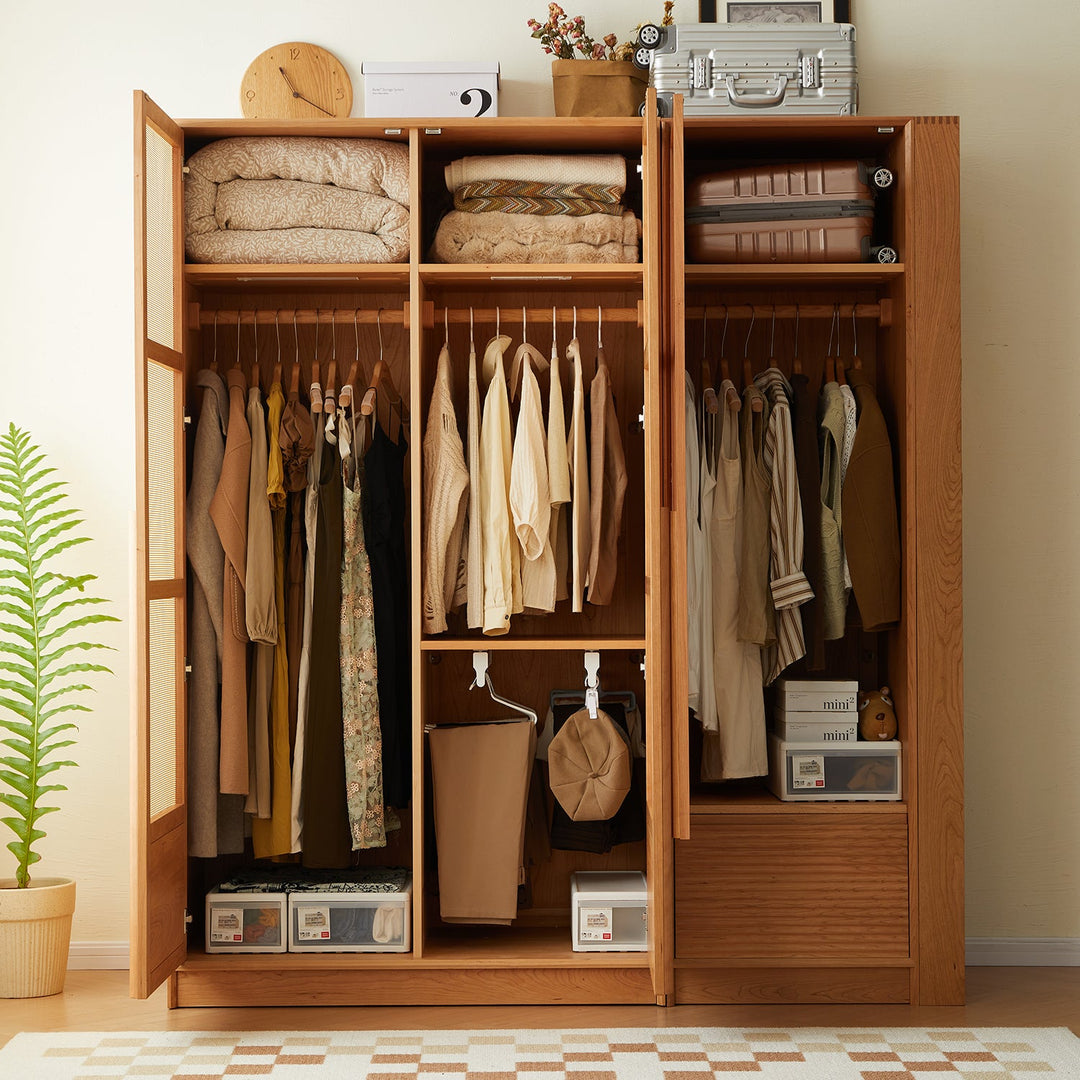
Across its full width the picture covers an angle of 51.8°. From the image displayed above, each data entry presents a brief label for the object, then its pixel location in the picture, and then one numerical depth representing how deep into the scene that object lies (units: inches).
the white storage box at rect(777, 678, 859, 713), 120.9
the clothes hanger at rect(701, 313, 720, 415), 122.4
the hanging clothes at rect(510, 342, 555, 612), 116.4
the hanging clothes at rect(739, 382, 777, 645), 118.0
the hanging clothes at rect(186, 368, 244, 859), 117.3
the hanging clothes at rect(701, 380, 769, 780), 119.8
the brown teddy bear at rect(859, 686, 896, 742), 120.5
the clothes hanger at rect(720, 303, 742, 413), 121.1
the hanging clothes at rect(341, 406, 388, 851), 118.1
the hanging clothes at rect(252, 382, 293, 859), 120.6
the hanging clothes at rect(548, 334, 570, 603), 118.0
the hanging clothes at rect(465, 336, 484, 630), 118.6
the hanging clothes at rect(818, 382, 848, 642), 120.0
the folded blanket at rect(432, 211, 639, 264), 119.6
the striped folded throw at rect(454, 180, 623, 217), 120.2
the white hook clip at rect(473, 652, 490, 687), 121.4
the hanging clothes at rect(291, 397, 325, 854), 119.2
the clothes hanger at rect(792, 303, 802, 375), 125.6
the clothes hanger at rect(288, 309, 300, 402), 122.3
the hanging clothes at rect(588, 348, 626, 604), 118.8
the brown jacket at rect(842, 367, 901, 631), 117.5
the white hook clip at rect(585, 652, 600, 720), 119.6
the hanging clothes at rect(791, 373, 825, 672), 120.3
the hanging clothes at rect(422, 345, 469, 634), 117.6
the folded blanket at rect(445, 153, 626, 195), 120.6
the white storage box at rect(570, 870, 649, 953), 118.4
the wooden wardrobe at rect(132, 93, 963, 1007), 110.7
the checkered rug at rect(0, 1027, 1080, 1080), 101.7
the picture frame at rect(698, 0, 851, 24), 129.4
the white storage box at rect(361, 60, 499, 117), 121.7
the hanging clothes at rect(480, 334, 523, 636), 117.2
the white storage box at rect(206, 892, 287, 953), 118.5
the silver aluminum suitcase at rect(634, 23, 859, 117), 119.5
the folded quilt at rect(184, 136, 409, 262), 118.3
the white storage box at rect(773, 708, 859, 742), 120.4
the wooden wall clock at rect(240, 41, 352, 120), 127.4
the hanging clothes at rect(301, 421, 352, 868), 118.3
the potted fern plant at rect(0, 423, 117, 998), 119.7
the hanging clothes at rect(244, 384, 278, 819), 117.4
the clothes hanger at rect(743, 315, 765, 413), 120.9
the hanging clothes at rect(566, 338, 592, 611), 118.4
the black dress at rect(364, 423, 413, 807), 119.6
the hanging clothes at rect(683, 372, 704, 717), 117.9
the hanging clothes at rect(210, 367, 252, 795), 116.9
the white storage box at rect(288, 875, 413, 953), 118.0
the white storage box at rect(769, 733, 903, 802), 119.2
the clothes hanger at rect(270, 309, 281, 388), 123.1
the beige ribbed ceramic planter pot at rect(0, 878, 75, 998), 119.6
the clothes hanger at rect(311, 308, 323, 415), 121.5
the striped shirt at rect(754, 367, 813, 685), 118.8
